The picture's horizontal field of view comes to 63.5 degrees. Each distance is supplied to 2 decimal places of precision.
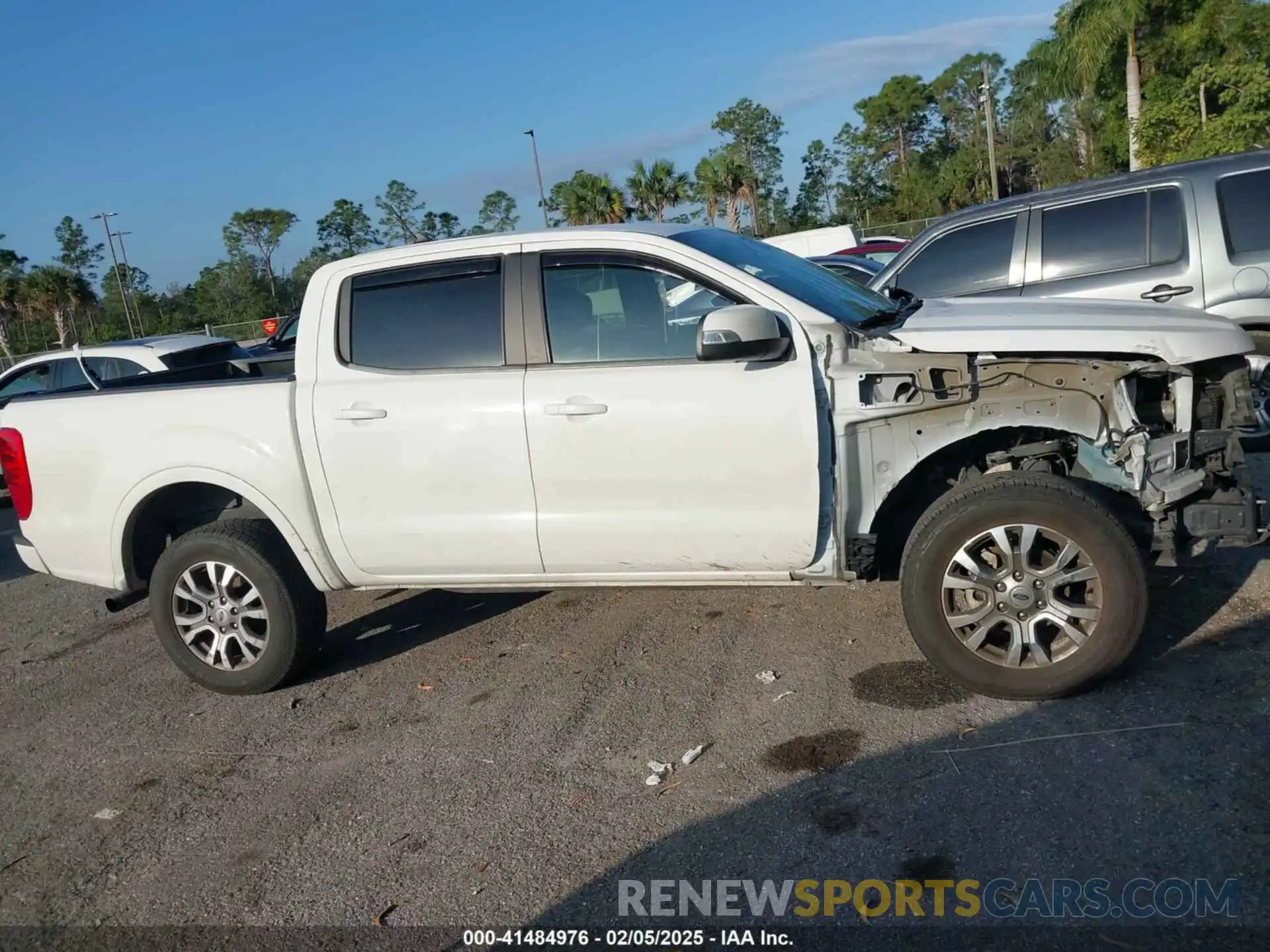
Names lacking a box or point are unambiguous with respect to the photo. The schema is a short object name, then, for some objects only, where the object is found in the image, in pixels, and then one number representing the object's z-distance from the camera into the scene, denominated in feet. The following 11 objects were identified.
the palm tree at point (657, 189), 153.48
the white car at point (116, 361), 31.04
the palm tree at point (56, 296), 126.93
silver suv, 20.24
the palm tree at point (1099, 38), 89.61
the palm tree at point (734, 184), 154.61
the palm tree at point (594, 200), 152.35
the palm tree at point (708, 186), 154.71
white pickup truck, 12.82
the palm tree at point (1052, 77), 96.58
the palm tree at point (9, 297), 127.44
